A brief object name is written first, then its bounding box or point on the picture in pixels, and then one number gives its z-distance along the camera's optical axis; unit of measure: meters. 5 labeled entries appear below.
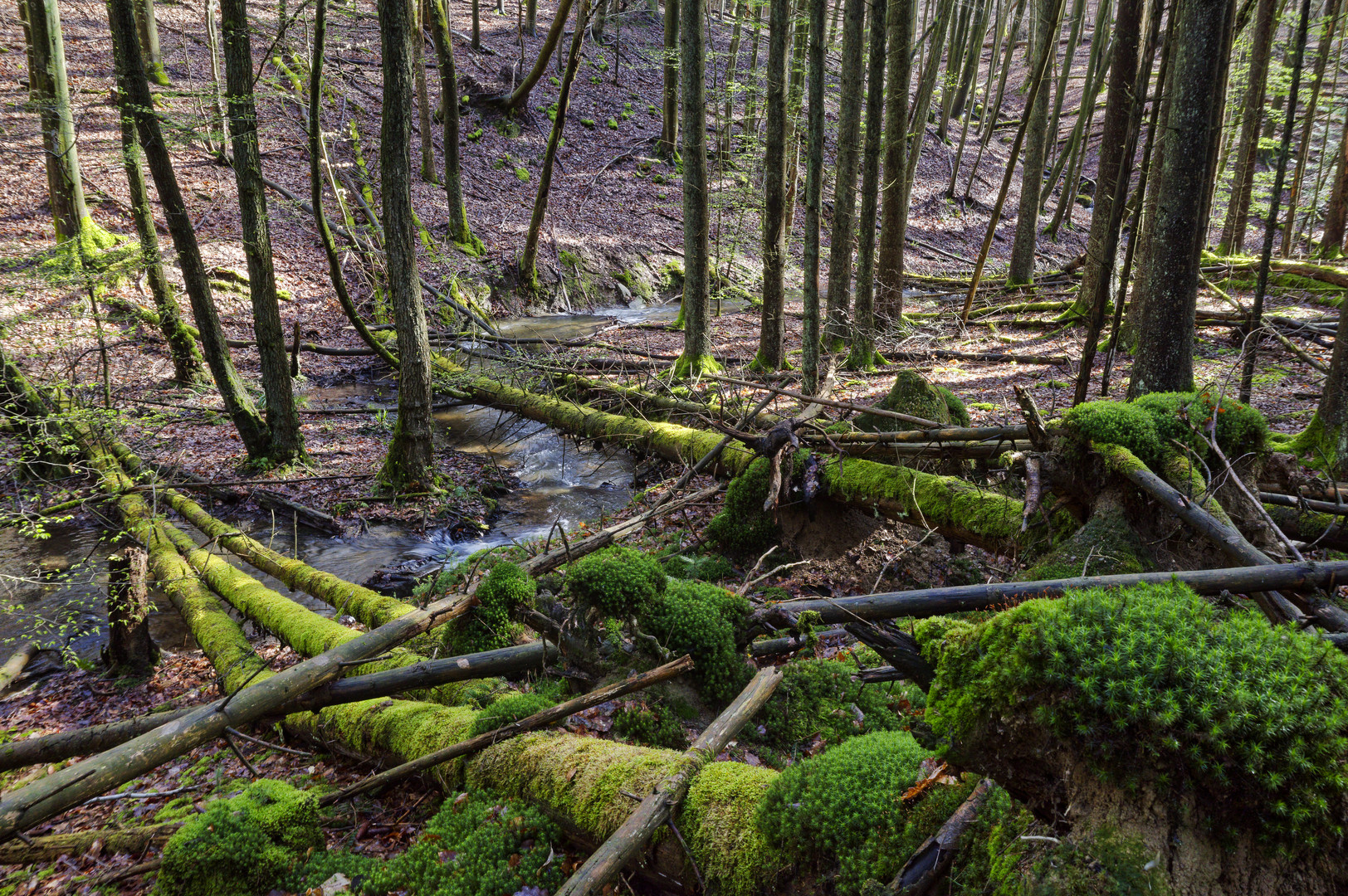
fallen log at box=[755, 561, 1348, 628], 2.96
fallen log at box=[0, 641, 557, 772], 3.91
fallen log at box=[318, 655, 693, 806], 3.71
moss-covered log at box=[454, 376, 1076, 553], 5.14
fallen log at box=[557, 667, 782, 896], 2.56
